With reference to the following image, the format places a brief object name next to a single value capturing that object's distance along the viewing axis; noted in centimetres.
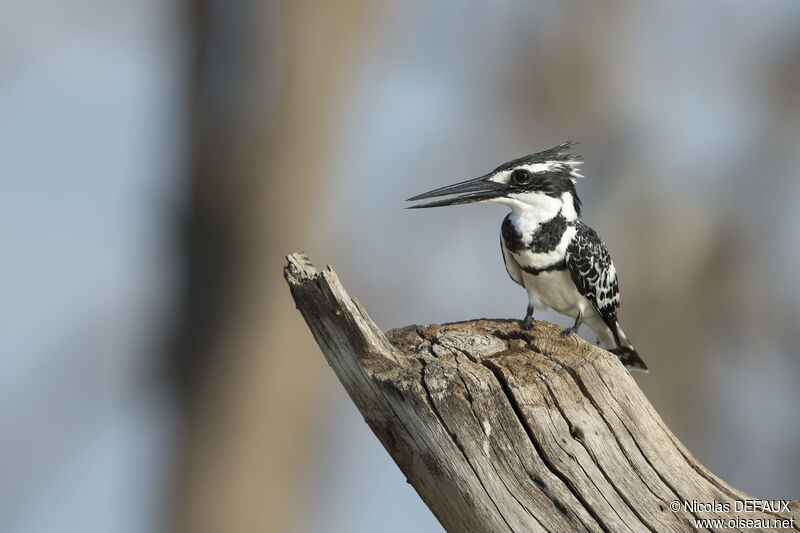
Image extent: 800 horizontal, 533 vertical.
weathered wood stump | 658
